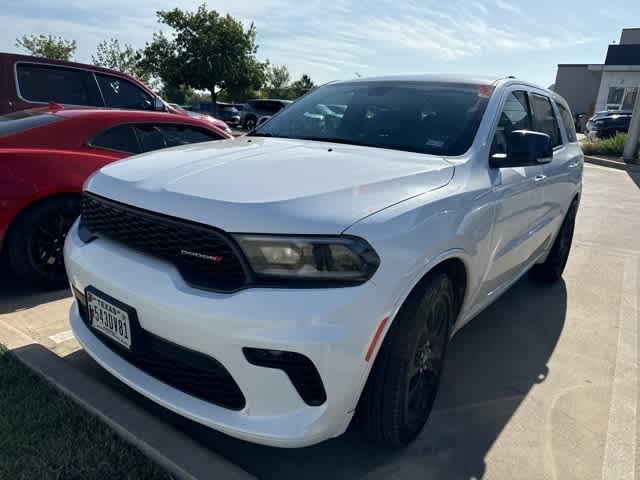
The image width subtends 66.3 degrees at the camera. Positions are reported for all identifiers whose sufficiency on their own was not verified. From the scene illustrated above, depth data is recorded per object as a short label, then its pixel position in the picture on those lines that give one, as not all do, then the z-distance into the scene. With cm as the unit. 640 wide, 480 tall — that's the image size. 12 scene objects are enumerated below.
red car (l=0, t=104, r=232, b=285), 333
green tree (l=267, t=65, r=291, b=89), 7656
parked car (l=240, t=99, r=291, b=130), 2448
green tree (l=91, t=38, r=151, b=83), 2969
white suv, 168
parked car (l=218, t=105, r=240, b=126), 2867
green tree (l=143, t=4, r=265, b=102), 2936
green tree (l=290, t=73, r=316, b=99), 6478
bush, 1733
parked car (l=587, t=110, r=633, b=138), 2116
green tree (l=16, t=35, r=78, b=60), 2638
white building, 3400
